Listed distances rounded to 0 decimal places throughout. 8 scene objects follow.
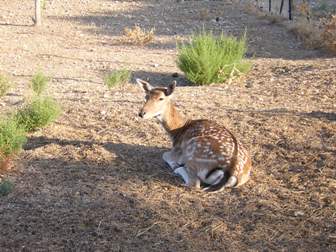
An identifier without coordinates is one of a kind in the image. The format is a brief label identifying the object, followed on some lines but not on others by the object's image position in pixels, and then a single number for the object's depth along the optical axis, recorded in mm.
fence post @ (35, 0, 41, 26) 27350
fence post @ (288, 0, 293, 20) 29439
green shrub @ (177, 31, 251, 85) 17361
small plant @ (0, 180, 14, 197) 9391
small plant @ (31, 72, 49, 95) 15424
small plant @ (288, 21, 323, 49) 22381
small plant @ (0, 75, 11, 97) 15738
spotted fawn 9624
